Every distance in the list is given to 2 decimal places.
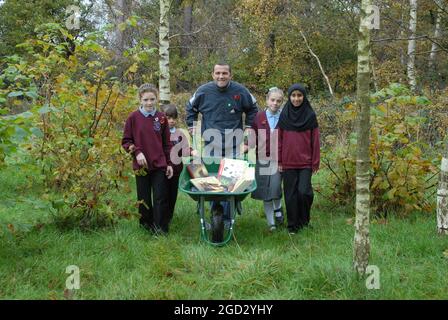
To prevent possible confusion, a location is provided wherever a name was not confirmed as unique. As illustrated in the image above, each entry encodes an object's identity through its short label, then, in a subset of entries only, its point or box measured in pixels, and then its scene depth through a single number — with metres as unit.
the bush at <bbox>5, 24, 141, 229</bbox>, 5.25
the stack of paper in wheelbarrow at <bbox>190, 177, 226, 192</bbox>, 5.24
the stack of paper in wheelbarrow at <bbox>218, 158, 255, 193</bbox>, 5.24
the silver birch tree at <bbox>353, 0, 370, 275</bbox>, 3.57
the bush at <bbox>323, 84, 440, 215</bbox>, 5.63
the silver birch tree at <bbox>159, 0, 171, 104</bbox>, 8.45
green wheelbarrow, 4.90
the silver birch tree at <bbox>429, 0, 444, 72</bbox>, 17.43
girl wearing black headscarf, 5.49
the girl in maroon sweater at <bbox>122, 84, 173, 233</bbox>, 5.34
